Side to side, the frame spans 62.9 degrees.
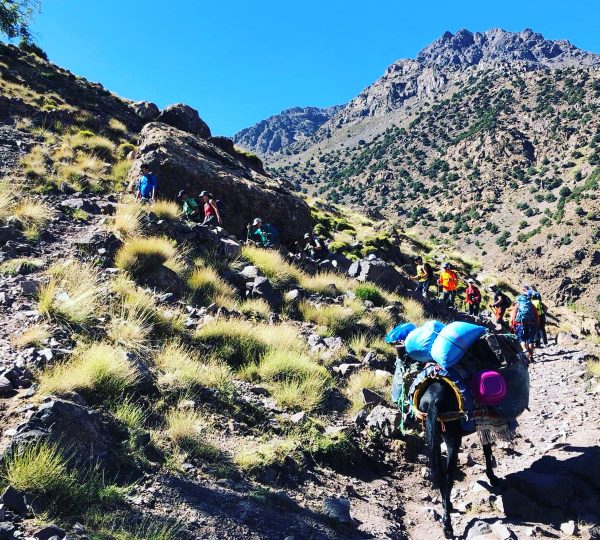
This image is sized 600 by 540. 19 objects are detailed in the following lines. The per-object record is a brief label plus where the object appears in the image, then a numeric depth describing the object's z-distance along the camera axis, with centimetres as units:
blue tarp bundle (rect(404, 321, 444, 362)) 479
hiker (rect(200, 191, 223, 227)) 1296
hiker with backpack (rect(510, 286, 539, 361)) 1198
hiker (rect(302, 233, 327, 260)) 1561
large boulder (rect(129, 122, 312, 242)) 1457
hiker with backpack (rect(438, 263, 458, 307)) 1514
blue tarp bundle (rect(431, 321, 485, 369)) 445
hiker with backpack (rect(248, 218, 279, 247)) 1386
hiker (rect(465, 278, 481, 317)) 1545
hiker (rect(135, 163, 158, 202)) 1288
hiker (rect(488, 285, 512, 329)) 1341
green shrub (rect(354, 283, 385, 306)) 1233
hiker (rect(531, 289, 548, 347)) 1316
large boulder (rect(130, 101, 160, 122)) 2655
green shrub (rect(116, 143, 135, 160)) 1867
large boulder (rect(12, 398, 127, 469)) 364
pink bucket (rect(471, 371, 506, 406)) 439
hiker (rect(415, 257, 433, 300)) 1556
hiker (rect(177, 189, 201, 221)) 1308
